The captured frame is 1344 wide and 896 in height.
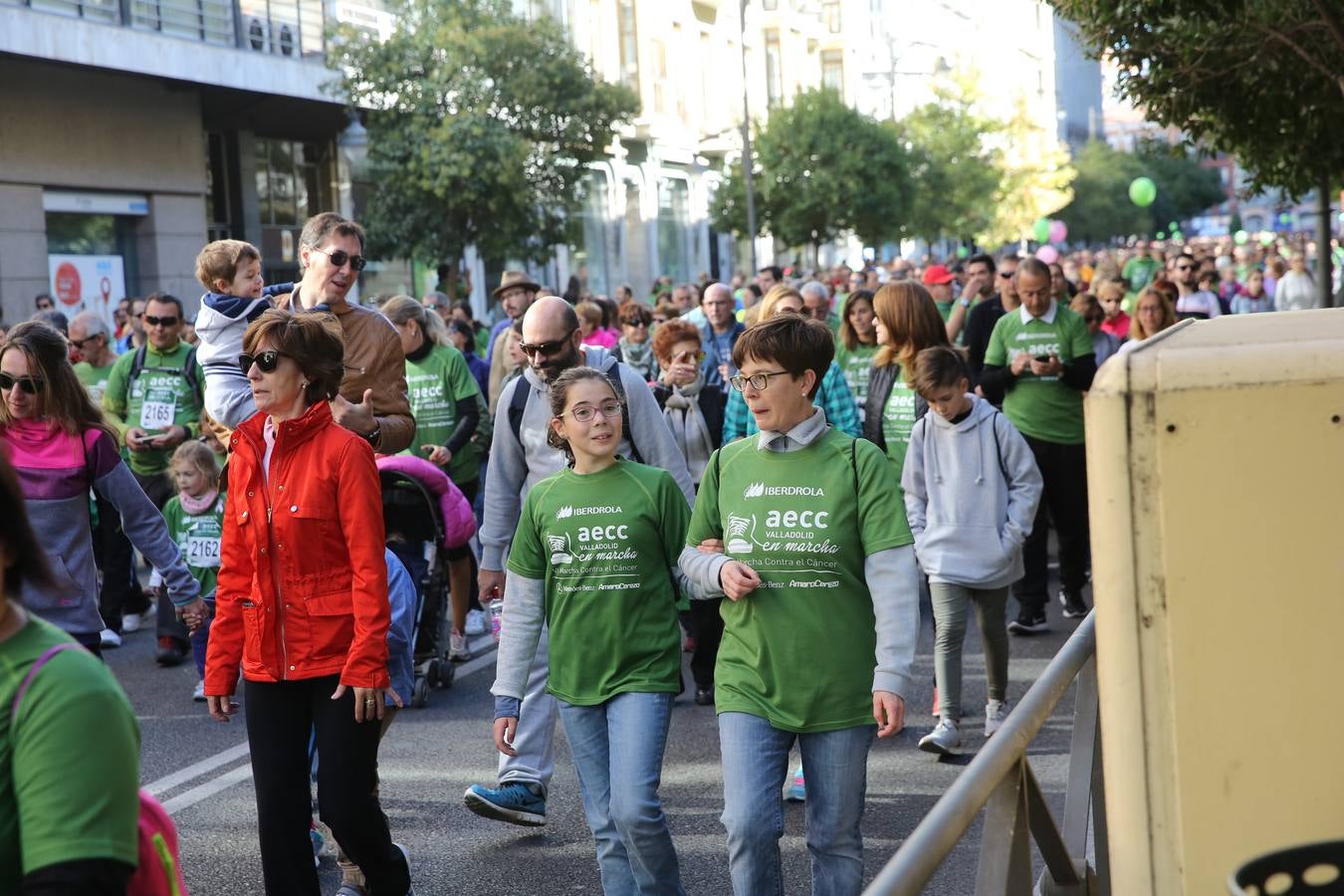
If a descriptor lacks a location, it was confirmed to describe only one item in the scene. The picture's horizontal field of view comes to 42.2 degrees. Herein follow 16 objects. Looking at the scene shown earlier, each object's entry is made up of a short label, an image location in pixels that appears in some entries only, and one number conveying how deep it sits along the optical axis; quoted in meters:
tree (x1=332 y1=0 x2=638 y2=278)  27.80
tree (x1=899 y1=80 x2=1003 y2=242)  54.41
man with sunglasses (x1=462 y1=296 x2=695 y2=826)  5.85
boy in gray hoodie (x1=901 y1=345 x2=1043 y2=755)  7.23
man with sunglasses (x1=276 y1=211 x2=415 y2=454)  5.77
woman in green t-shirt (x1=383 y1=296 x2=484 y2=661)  10.13
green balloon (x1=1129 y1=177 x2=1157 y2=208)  46.78
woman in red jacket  4.57
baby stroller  7.54
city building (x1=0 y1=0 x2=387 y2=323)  23.44
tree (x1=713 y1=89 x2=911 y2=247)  45.81
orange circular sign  24.56
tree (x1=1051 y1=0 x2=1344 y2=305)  12.37
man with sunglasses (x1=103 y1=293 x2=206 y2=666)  10.07
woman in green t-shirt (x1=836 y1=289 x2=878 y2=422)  10.02
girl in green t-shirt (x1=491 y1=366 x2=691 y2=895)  4.48
